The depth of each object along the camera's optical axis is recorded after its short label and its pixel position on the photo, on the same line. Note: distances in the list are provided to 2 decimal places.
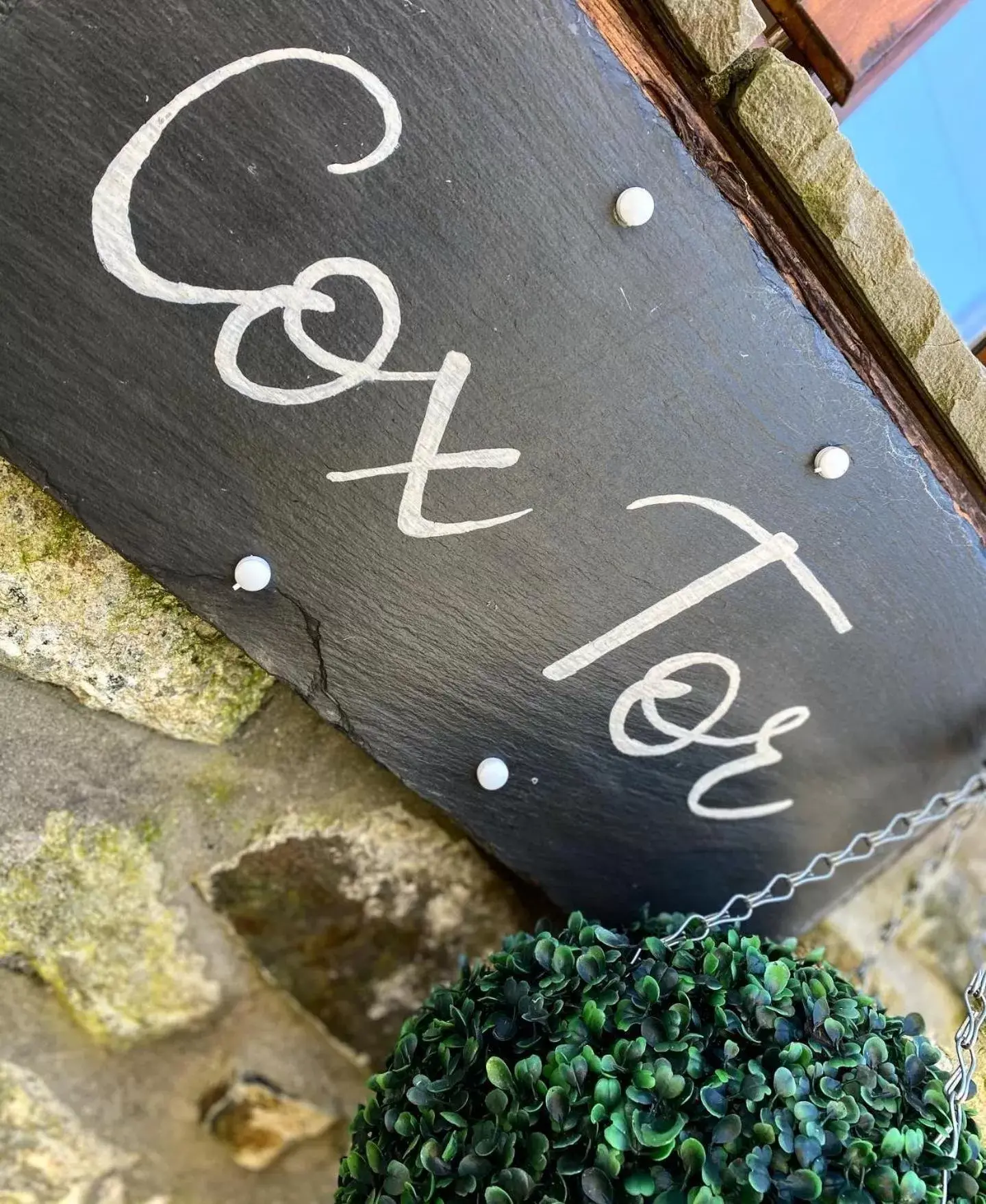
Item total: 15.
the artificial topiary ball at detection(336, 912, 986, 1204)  0.33
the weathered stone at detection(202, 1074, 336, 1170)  0.51
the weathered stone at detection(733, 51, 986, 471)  0.36
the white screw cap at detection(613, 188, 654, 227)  0.36
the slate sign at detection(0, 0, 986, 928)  0.33
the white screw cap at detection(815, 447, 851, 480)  0.40
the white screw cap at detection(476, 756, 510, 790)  0.43
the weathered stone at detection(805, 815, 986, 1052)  0.53
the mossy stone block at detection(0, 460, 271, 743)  0.39
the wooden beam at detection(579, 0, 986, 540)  0.36
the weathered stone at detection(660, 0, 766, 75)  0.35
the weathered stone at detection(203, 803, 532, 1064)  0.48
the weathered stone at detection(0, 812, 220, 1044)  0.44
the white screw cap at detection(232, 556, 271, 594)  0.38
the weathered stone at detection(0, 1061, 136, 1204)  0.46
